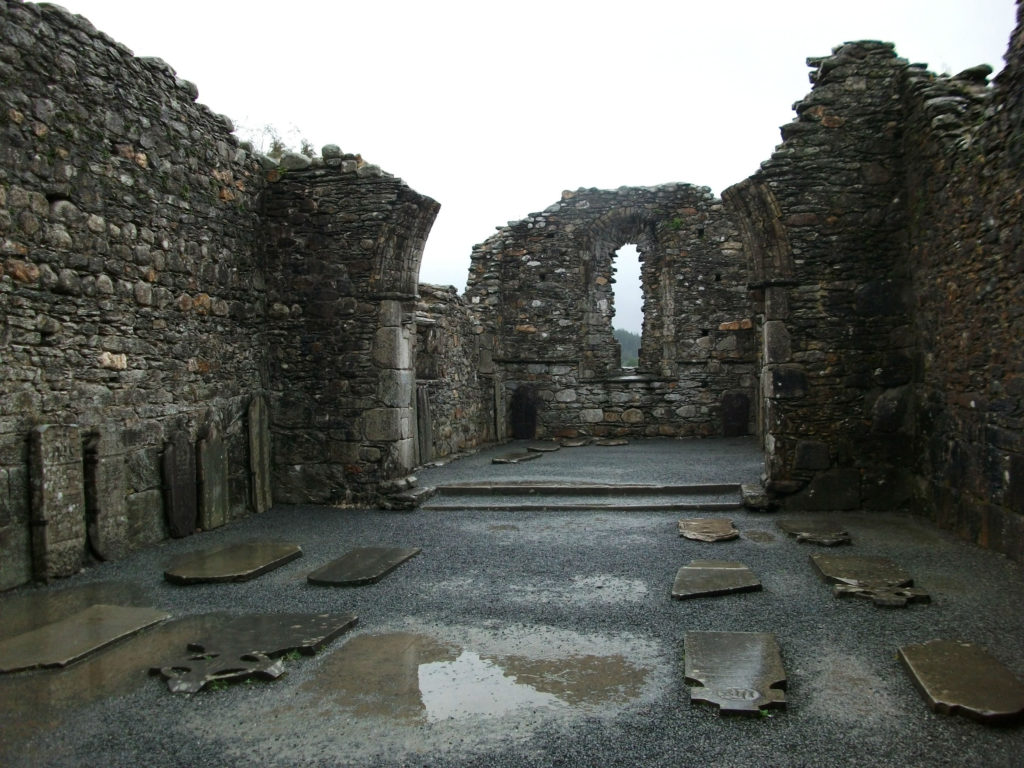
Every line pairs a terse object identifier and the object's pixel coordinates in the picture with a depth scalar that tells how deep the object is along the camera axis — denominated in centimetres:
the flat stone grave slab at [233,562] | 570
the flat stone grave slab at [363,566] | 564
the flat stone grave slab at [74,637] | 398
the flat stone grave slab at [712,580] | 512
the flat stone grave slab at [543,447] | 1405
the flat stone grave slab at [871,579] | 480
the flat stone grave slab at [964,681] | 318
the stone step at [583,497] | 843
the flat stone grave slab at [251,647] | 382
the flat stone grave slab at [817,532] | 651
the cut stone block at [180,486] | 700
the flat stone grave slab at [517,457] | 1241
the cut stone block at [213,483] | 746
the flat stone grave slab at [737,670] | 339
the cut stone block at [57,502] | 552
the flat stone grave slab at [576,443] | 1519
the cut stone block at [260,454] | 846
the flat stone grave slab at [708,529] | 682
